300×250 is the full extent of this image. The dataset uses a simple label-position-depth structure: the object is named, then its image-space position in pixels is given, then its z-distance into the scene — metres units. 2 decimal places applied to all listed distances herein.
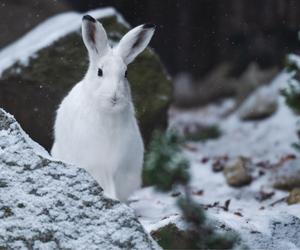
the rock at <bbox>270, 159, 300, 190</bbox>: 12.25
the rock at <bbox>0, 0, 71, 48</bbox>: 13.41
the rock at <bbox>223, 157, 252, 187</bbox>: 12.66
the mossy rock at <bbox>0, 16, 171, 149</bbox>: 11.98
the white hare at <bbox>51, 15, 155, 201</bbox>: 8.82
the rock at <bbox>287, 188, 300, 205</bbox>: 10.40
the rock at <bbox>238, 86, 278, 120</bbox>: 17.31
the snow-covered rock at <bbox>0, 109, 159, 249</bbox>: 5.99
